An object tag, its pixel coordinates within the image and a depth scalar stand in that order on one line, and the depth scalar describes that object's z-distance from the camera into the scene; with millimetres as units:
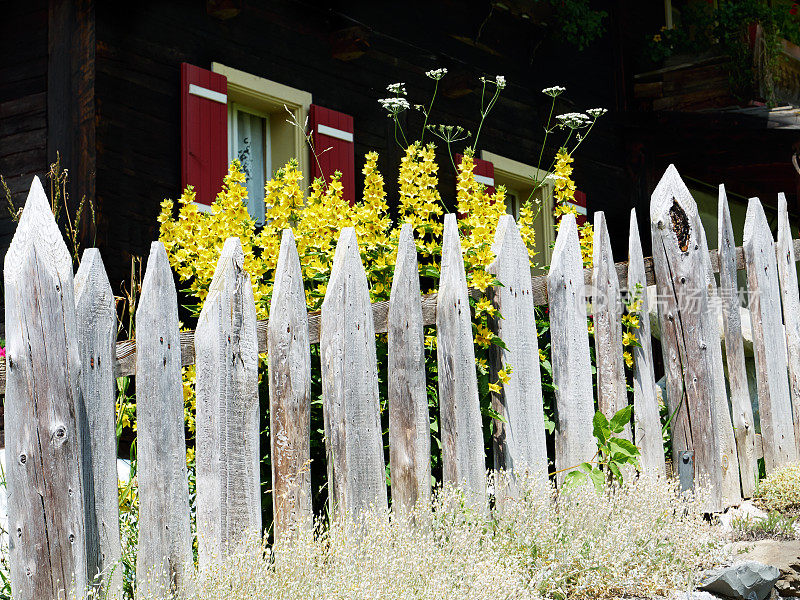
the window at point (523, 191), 9904
